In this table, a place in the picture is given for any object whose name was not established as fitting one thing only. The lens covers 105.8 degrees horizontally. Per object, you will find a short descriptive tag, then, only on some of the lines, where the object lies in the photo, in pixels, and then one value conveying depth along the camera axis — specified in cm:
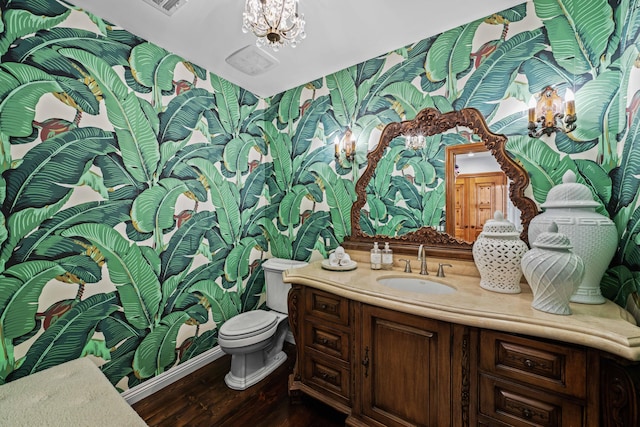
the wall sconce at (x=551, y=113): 130
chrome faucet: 161
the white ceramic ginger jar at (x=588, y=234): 109
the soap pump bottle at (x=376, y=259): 174
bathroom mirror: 149
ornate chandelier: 110
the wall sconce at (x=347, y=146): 202
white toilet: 176
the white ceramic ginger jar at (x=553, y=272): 95
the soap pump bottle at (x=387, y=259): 174
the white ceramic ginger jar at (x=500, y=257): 122
